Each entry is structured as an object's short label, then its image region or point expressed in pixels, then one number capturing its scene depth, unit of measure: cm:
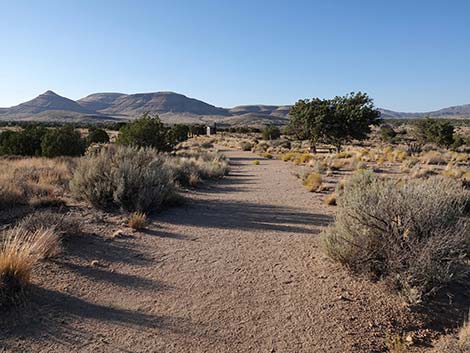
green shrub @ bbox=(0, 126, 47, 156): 2288
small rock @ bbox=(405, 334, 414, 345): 393
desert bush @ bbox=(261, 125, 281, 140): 6209
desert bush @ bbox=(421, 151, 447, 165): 2538
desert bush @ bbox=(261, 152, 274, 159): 3319
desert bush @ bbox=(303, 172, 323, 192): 1398
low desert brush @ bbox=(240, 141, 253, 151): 4466
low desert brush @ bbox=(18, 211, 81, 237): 663
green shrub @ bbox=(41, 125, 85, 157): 2072
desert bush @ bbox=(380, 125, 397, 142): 5678
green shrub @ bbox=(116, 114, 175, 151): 2136
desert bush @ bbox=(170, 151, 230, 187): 1499
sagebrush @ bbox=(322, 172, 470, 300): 476
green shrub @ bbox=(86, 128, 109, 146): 3475
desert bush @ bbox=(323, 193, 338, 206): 1138
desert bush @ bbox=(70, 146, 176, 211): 964
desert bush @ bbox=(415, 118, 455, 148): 4281
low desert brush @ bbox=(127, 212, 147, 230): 816
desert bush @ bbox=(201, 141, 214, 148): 4438
